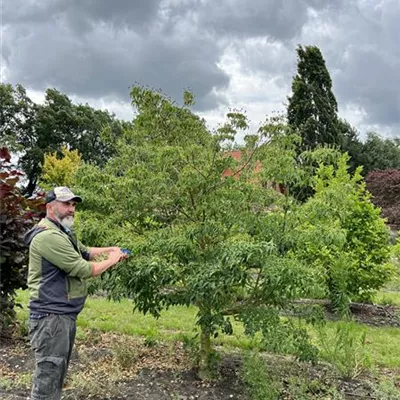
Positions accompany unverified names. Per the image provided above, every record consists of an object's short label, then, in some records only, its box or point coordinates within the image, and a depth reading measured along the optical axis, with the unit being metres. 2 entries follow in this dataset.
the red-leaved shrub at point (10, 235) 4.75
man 2.86
